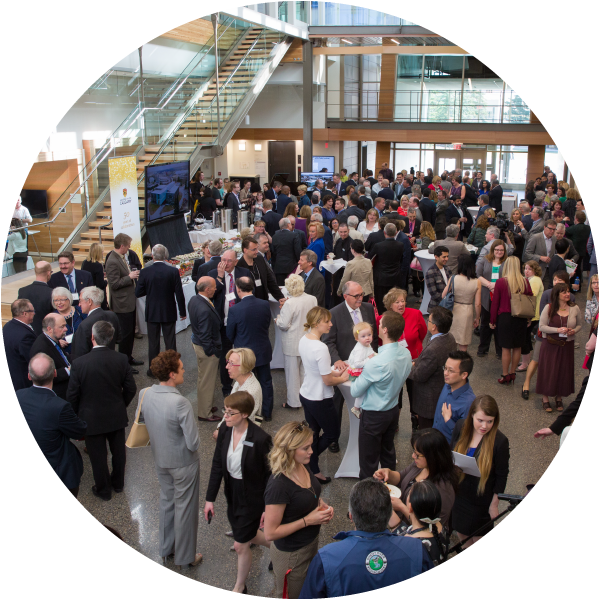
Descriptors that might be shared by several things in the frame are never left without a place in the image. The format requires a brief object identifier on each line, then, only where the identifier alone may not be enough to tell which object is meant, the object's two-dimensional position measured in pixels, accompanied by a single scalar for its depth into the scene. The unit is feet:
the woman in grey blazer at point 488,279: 23.22
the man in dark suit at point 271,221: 33.73
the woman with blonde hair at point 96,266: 22.91
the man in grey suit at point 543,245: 28.81
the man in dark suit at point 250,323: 18.04
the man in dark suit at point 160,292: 21.45
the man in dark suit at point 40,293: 19.76
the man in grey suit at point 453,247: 26.45
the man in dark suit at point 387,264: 26.89
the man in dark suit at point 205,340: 18.48
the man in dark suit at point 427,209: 38.83
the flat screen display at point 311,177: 54.70
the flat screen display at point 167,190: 36.01
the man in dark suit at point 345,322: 16.63
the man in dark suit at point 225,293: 20.95
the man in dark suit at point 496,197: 47.14
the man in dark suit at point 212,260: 22.43
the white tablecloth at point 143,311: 27.02
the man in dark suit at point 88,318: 16.81
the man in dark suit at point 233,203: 40.66
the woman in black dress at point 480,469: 11.48
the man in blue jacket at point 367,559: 8.11
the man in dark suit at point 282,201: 39.04
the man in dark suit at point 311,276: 22.18
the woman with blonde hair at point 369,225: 30.60
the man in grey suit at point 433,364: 15.31
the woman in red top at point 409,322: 16.94
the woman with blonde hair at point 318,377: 14.49
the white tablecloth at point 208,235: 37.51
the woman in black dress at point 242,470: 11.15
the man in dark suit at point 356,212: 33.45
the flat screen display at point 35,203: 32.00
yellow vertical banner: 30.53
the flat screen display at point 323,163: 65.26
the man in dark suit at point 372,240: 28.02
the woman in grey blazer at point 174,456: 12.03
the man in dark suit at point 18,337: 16.34
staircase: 35.78
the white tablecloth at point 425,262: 28.50
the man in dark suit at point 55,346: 15.99
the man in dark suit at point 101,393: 14.65
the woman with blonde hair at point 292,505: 9.78
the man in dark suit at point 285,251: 28.32
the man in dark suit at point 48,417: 13.08
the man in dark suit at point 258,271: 22.48
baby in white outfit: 14.67
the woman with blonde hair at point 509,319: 21.22
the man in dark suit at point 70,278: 21.16
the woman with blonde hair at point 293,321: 18.78
